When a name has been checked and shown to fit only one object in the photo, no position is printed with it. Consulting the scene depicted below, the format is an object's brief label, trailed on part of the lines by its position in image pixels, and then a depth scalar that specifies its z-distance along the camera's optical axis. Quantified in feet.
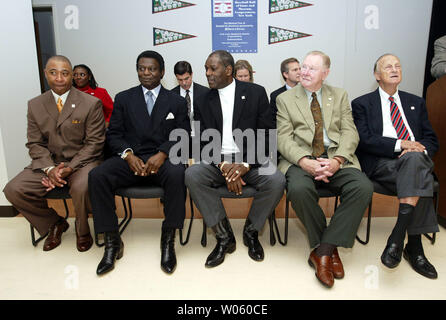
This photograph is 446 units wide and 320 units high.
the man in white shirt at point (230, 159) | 7.19
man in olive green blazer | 6.52
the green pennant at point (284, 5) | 14.73
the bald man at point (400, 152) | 6.48
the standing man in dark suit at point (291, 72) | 11.78
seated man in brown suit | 7.60
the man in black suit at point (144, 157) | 7.13
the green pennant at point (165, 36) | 15.07
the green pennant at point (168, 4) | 14.80
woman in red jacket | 12.15
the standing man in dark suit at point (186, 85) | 12.16
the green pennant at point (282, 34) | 14.96
